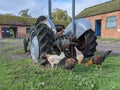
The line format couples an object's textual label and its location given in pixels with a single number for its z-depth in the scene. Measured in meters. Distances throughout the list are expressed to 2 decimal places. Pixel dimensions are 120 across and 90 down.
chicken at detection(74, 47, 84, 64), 2.97
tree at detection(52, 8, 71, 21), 30.56
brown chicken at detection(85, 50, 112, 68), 2.91
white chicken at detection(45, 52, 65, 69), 2.70
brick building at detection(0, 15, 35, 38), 21.04
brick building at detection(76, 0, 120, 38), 14.51
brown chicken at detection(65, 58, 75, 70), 2.68
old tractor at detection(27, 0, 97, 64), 2.89
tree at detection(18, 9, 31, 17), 40.01
